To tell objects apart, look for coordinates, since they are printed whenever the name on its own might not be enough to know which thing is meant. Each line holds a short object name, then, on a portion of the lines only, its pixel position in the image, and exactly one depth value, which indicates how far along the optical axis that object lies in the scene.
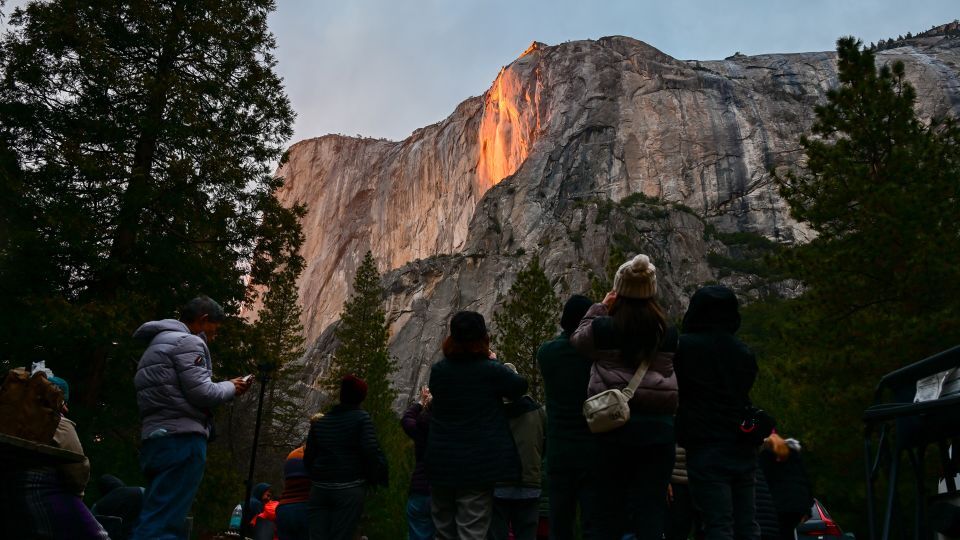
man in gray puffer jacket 5.19
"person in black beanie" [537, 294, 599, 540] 4.84
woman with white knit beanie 4.59
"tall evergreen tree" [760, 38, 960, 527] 15.03
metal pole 9.98
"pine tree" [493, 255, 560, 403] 30.86
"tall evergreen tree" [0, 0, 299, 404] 13.54
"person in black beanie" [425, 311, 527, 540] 5.20
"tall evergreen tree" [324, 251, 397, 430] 33.91
